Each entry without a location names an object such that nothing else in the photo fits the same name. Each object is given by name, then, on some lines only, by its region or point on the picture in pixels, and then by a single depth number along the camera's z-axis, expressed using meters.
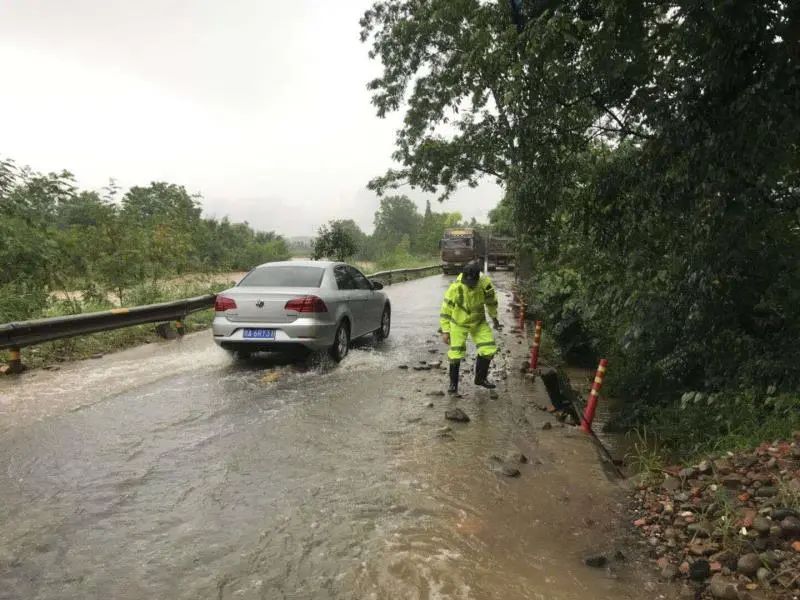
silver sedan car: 7.47
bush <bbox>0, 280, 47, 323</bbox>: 8.94
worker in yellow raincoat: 6.85
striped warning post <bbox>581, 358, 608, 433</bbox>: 5.54
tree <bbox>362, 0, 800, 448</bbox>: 3.97
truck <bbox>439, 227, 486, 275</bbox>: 35.44
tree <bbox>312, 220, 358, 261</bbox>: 26.00
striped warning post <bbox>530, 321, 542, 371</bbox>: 8.32
